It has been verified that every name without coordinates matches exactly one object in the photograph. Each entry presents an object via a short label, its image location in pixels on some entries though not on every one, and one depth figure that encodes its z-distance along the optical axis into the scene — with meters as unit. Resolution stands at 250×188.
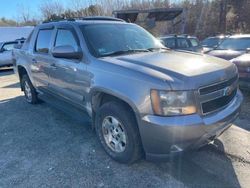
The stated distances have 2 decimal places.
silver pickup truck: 2.05
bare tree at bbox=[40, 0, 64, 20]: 21.58
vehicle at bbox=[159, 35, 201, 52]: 8.04
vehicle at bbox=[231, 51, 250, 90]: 4.32
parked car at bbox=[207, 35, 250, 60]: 6.18
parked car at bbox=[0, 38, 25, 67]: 10.81
